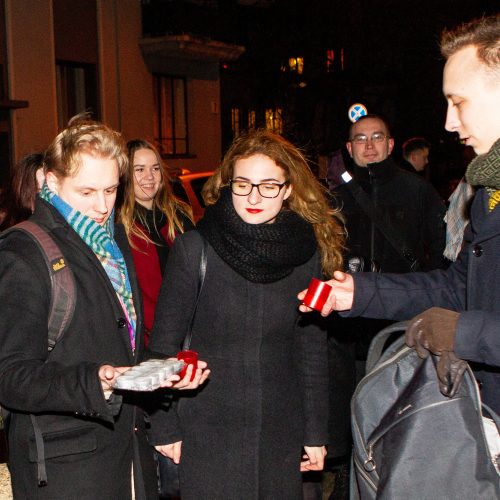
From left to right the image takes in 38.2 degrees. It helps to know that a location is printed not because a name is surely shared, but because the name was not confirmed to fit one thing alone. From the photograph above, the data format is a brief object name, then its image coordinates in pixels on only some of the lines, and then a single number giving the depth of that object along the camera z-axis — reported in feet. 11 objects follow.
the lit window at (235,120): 83.20
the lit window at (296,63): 86.04
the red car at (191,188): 35.01
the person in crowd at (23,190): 13.76
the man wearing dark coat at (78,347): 8.58
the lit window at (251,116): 84.74
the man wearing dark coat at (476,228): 8.11
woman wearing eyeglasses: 11.35
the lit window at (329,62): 87.25
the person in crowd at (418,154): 31.96
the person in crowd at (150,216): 16.81
